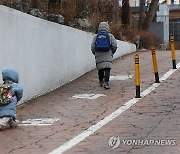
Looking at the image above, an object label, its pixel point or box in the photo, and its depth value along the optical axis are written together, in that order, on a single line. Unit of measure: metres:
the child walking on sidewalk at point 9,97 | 9.77
